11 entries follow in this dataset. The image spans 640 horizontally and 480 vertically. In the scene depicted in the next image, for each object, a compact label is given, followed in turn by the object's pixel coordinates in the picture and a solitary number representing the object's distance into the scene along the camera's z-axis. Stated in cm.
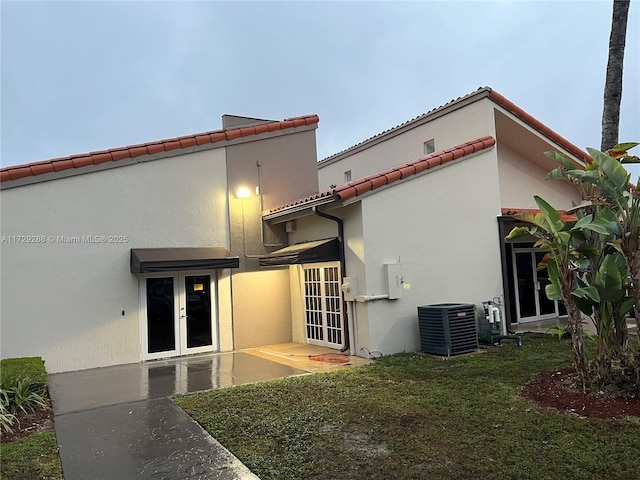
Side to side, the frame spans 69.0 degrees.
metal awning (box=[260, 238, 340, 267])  1152
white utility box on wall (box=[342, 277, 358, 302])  1126
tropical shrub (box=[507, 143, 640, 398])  682
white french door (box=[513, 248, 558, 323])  1655
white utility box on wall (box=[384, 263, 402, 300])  1116
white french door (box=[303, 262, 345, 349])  1240
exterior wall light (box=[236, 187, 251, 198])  1363
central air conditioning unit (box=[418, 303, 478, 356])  1078
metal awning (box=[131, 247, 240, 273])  1137
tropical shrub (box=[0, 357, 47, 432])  705
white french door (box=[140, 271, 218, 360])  1219
